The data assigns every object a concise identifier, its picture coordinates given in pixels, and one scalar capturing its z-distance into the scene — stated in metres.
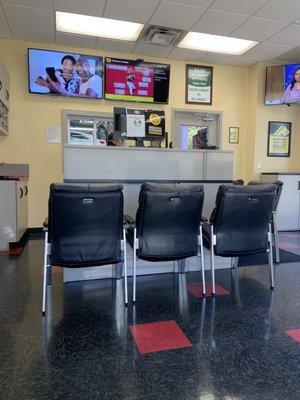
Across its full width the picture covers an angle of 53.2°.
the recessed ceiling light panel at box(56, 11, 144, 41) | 4.00
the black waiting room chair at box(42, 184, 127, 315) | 1.98
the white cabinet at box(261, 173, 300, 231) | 5.20
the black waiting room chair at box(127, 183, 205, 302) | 2.15
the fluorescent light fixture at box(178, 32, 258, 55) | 4.52
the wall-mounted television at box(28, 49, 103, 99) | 4.67
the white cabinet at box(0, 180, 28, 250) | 3.75
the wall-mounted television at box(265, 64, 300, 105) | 5.14
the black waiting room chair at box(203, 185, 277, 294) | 2.30
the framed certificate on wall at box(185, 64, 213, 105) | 5.41
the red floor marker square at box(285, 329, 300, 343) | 1.80
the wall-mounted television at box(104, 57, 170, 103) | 4.99
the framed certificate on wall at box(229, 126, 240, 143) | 5.74
